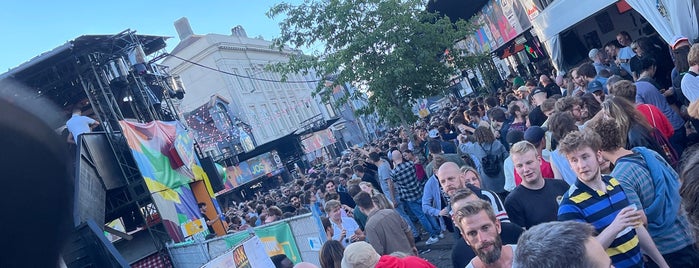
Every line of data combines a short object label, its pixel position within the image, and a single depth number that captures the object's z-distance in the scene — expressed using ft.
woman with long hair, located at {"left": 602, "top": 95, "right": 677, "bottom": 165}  13.42
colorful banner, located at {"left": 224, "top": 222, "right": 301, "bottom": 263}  26.71
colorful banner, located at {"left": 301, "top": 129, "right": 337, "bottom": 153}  129.29
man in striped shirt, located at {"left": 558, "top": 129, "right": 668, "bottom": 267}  9.30
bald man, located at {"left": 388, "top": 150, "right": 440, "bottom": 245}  30.04
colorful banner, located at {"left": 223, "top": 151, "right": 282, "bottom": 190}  99.76
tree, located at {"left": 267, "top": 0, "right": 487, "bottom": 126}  45.98
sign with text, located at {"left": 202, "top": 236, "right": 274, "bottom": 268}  21.49
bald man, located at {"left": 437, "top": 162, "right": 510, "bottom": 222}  16.06
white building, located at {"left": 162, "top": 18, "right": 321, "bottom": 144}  147.13
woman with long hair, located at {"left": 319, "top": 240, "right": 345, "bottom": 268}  16.22
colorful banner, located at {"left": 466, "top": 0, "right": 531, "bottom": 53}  54.44
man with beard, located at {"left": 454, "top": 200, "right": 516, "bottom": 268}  10.15
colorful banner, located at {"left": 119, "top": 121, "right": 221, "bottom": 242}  45.93
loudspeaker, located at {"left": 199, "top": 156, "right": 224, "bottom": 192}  62.80
